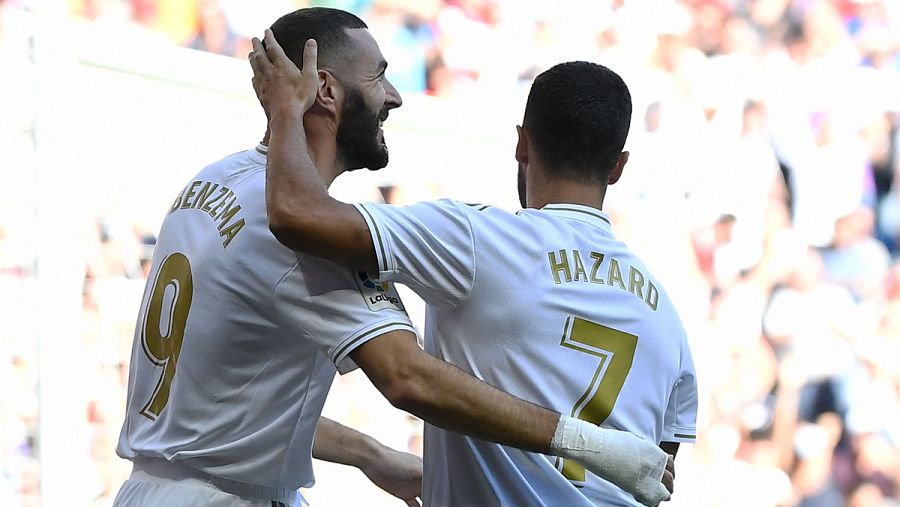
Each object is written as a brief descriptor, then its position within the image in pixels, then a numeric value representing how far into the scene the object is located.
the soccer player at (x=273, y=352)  11.18
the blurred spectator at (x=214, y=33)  16.35
